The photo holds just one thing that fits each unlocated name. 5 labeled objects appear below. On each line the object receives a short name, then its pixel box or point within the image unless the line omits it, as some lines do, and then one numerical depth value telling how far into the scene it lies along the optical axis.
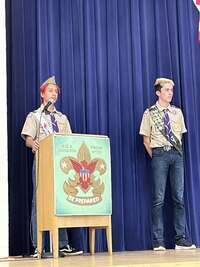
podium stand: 3.68
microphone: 4.02
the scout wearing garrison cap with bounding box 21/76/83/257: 4.20
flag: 5.41
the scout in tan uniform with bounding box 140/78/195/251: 4.57
